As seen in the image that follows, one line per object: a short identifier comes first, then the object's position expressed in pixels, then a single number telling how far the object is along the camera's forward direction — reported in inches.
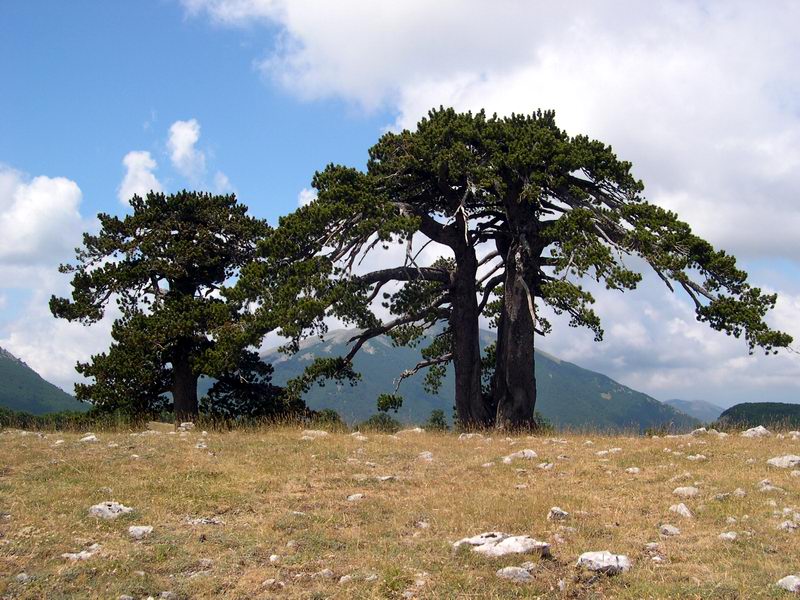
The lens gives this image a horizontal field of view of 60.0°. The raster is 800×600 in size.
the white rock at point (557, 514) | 366.3
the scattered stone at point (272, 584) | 281.4
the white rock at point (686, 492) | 413.7
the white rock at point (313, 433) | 677.6
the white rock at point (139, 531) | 341.1
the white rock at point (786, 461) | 482.0
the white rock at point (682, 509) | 369.3
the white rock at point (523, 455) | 560.7
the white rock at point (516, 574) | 279.6
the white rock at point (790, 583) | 254.6
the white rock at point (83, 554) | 305.9
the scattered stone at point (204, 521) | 371.9
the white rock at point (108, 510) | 368.2
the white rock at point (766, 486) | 408.0
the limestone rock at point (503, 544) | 304.8
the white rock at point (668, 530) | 339.0
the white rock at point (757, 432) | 675.4
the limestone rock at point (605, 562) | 283.4
